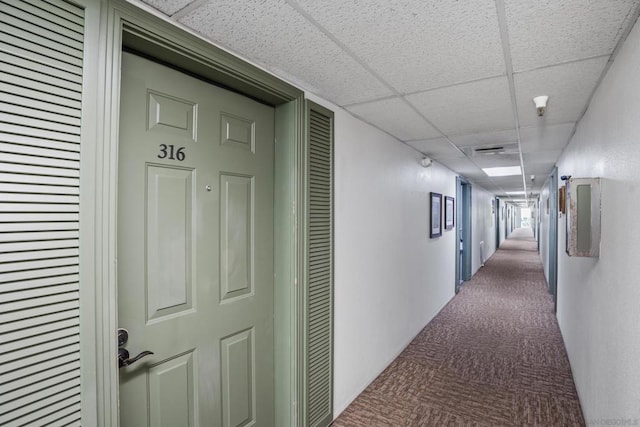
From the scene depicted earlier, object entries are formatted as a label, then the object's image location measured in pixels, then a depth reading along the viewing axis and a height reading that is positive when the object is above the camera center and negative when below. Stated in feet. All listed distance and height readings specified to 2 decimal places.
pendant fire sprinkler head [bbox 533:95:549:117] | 7.40 +2.72
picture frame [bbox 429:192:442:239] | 15.94 +0.08
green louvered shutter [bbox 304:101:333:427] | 7.20 -1.31
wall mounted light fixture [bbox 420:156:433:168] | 14.39 +2.48
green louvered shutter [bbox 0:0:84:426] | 3.18 +0.05
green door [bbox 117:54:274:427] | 4.71 -0.60
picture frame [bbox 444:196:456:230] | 18.34 +0.27
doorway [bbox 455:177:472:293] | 23.86 -1.08
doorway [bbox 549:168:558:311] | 16.35 -1.00
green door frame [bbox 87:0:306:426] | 3.70 +0.92
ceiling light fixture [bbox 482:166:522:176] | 18.80 +2.87
